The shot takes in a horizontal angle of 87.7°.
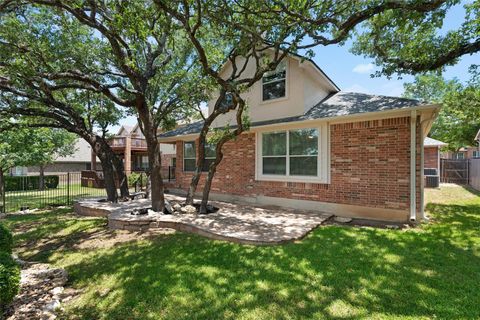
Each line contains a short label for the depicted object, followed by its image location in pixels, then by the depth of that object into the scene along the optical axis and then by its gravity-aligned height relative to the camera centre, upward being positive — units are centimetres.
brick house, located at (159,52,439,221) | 693 +38
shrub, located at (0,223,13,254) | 432 -138
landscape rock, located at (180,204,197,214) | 803 -158
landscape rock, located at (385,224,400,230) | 638 -170
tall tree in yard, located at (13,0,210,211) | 605 +329
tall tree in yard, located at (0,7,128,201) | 655 +254
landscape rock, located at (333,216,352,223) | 731 -173
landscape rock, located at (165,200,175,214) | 789 -152
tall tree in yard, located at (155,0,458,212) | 566 +350
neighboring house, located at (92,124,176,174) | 2208 +113
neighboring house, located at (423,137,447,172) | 1563 +47
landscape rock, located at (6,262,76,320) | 353 -213
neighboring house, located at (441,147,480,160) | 3008 +99
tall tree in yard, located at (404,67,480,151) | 1081 +278
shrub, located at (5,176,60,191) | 2089 -186
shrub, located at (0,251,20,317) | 317 -154
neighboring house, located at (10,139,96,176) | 3070 -49
